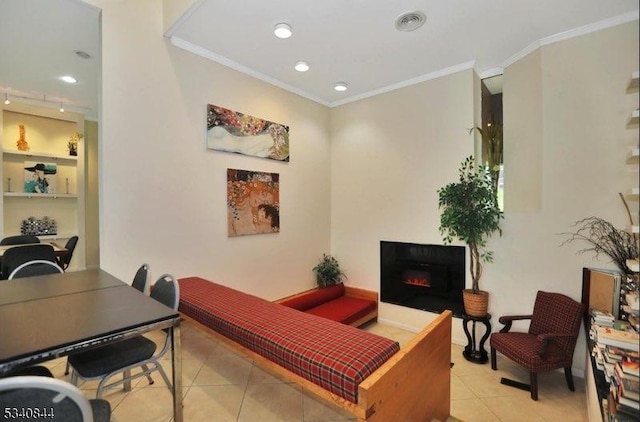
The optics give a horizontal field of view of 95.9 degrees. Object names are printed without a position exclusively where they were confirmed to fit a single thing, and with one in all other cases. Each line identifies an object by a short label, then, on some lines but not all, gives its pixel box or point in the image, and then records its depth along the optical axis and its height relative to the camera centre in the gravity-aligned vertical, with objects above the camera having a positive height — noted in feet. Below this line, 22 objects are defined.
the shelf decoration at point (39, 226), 16.02 -1.20
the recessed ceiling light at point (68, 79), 12.88 +5.73
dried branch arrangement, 2.70 -0.42
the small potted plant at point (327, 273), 14.10 -3.29
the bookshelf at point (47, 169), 15.60 +2.08
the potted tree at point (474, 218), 9.43 -0.40
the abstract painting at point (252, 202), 11.05 +0.16
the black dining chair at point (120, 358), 5.07 -2.84
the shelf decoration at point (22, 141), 15.81 +3.53
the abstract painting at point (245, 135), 10.53 +2.84
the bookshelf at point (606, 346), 3.05 -2.07
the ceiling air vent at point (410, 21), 8.18 +5.43
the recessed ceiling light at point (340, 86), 12.65 +5.35
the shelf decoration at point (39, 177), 16.12 +1.62
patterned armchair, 7.47 -3.75
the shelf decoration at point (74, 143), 17.55 +3.81
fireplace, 11.04 -2.85
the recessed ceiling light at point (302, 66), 10.94 +5.40
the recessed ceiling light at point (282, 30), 8.68 +5.40
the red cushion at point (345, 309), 11.36 -4.31
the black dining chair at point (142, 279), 6.95 -1.81
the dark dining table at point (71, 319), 3.74 -1.81
